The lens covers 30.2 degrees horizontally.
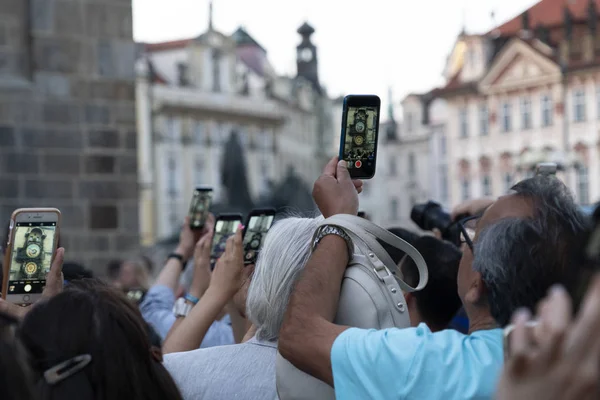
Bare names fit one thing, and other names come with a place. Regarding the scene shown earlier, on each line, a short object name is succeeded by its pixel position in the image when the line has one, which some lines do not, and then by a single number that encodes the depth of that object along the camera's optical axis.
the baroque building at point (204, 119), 62.47
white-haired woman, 2.92
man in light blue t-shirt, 2.44
